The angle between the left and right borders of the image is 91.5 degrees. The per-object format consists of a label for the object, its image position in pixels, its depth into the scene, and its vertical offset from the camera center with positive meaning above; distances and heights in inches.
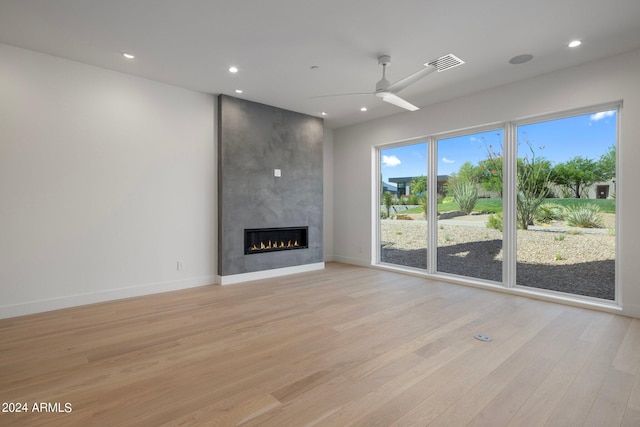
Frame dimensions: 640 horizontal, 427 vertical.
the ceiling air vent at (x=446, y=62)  116.6 +56.4
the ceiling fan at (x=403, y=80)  119.0 +52.9
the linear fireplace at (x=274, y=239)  200.7 -20.2
